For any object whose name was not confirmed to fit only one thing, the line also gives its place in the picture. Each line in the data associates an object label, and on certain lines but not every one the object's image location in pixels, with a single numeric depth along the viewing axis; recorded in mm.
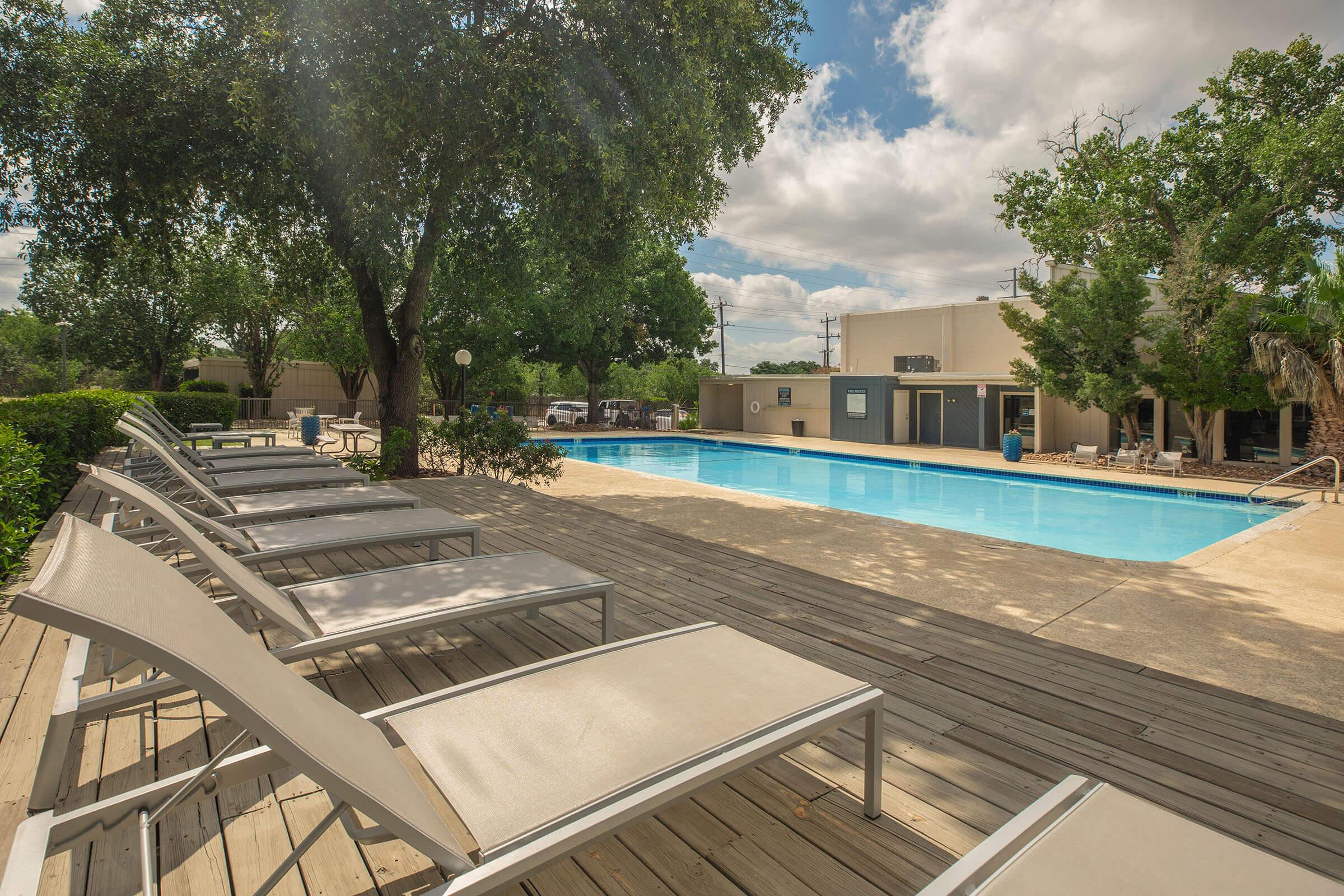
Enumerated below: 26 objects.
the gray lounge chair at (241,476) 4492
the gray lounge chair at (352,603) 1782
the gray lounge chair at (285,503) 4098
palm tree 12133
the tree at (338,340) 22328
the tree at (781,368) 45344
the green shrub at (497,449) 9703
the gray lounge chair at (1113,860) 1175
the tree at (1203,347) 13336
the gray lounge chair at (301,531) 2824
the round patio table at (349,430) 13578
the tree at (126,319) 26281
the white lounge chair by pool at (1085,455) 16016
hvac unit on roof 22812
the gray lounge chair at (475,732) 1143
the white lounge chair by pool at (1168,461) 13867
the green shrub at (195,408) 17109
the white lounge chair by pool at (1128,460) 14625
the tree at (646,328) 25641
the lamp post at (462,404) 9789
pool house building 16156
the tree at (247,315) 22344
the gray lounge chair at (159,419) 7535
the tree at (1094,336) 14875
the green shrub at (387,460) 9305
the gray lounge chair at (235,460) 6203
